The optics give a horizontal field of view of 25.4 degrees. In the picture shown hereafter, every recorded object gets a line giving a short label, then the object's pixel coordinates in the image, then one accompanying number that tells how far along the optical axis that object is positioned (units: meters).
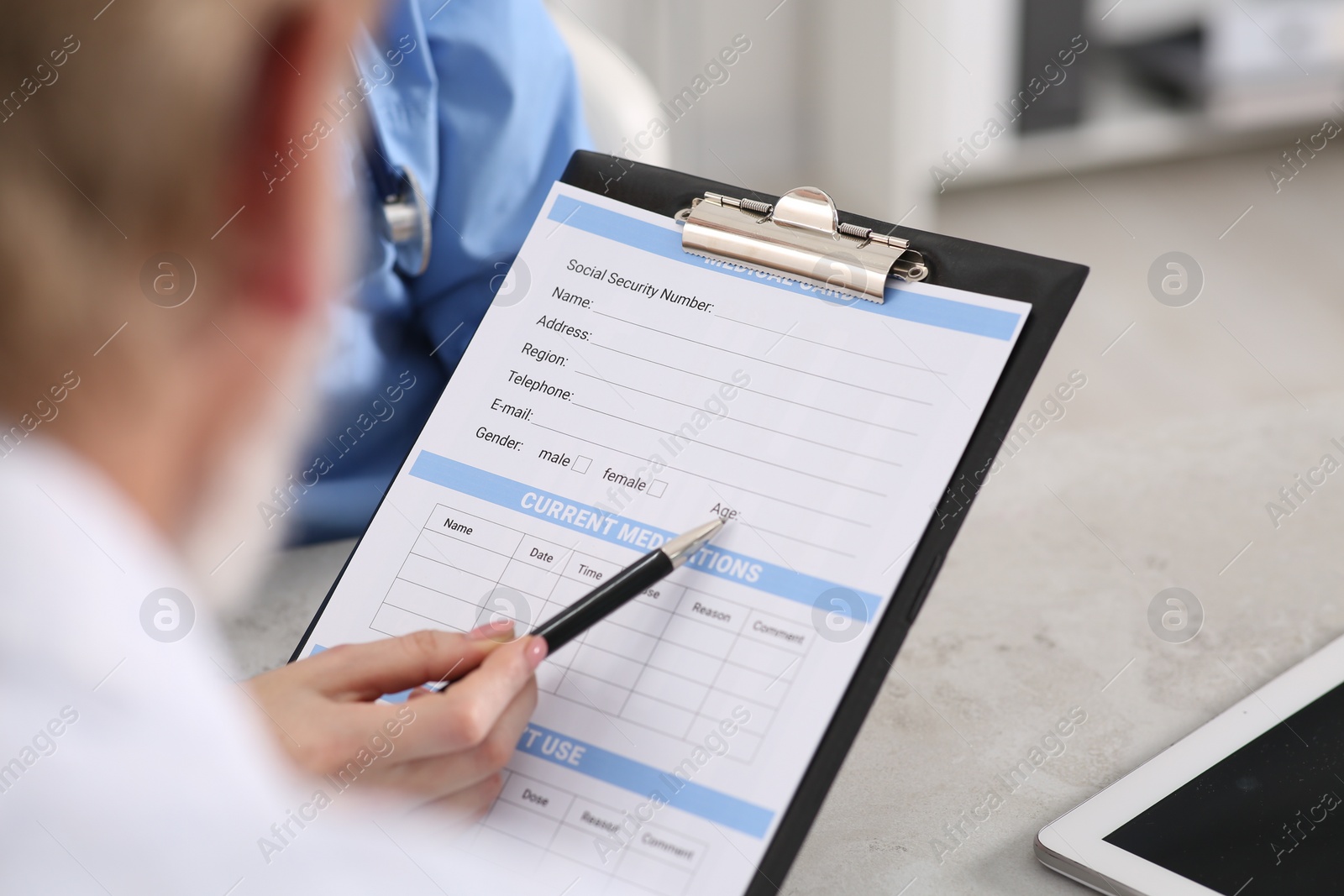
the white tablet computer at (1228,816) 1.09
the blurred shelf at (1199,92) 3.57
